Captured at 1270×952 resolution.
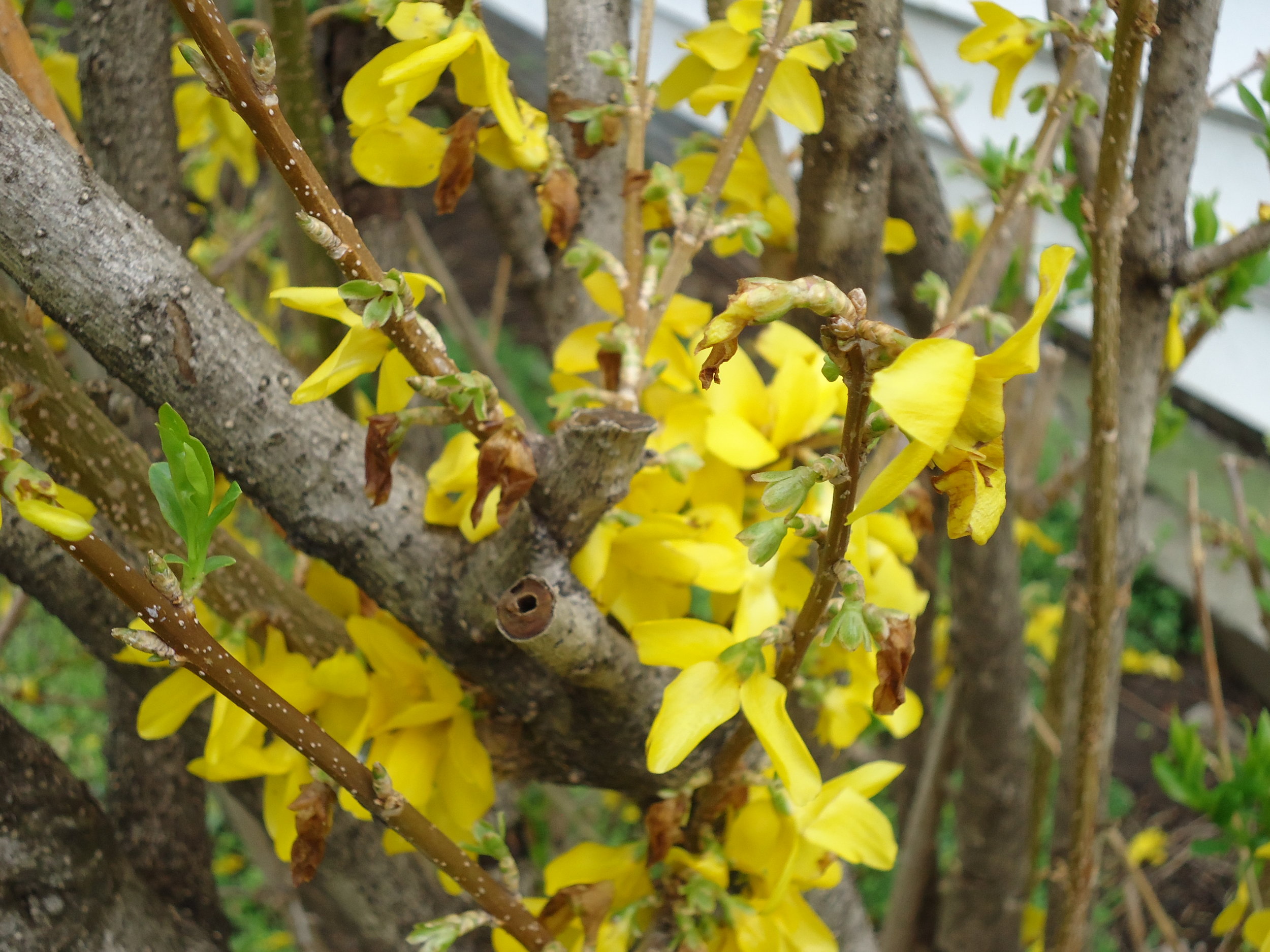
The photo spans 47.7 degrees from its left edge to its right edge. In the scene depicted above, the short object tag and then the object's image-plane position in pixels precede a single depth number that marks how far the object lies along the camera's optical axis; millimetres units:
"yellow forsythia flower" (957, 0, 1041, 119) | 283
